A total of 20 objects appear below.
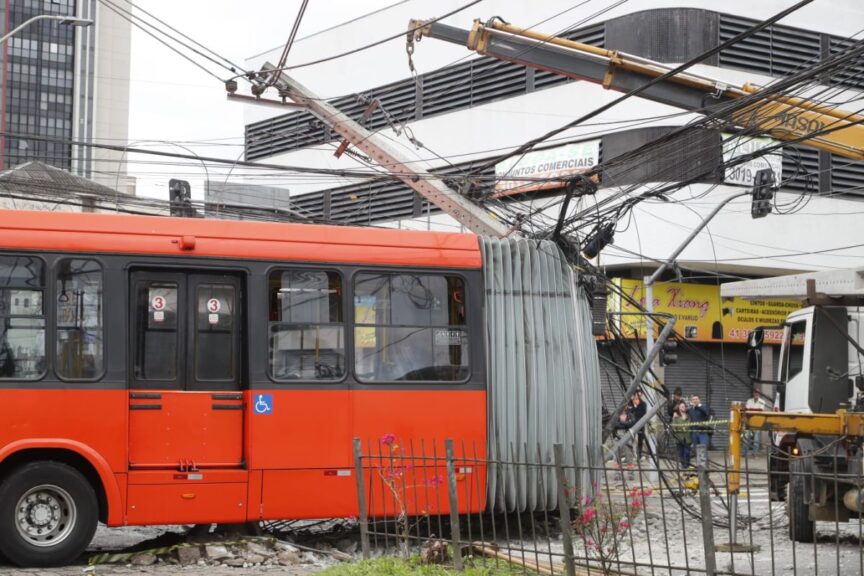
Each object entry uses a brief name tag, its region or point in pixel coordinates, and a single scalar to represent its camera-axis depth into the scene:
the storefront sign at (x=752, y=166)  32.78
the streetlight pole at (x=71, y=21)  22.48
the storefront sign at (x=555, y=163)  33.75
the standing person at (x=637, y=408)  22.50
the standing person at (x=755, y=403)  21.90
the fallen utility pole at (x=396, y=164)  18.95
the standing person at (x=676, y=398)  23.77
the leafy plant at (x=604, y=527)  9.17
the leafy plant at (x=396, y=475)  11.39
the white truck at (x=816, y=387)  12.72
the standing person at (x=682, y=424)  22.22
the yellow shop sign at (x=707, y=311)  33.56
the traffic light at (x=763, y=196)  21.23
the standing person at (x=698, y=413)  24.47
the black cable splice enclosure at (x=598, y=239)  15.22
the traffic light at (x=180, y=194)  21.48
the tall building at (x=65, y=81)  126.94
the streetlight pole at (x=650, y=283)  21.80
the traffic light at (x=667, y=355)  15.09
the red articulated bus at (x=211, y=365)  11.51
